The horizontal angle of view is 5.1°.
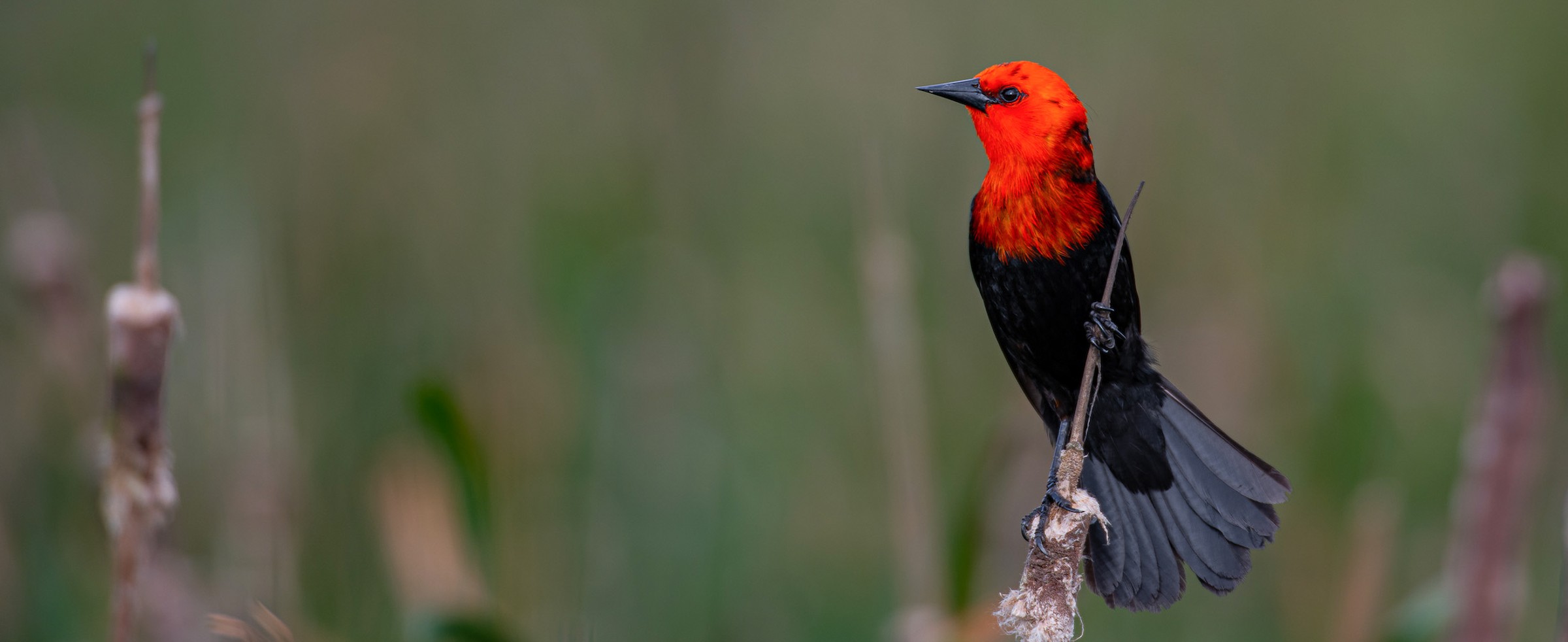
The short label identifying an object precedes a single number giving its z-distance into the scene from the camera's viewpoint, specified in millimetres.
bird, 4827
